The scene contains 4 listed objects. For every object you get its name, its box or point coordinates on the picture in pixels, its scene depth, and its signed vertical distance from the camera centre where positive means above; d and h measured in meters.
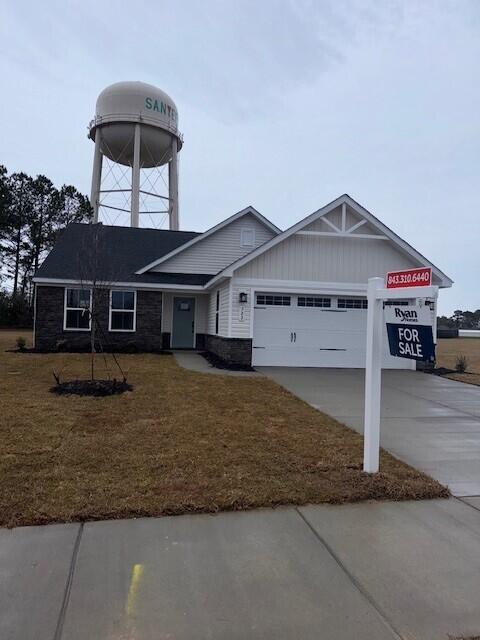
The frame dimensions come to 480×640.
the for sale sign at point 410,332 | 4.16 +0.01
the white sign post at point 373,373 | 4.80 -0.42
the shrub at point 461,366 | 14.90 -0.97
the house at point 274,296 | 14.18 +1.03
